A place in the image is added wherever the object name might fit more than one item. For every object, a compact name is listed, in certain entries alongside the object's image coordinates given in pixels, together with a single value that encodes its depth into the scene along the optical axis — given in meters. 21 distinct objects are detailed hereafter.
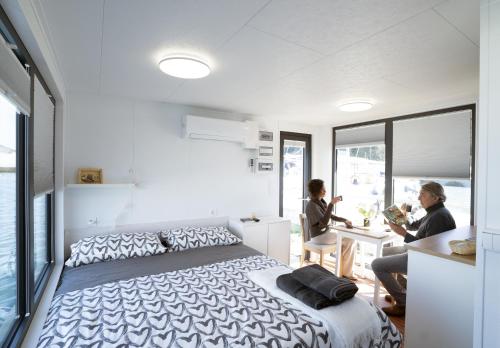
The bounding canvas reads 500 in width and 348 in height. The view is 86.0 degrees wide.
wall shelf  2.69
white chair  3.51
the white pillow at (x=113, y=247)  2.50
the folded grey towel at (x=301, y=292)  1.68
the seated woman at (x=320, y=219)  3.46
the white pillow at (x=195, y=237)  3.00
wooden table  2.93
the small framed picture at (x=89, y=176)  2.87
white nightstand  3.53
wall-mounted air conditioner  3.32
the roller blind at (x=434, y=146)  3.04
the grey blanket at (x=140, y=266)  2.13
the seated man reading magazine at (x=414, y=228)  2.43
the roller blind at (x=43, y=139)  1.73
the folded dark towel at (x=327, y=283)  1.71
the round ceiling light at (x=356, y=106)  3.08
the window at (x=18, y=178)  1.26
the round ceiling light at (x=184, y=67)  1.95
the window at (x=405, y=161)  3.06
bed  1.41
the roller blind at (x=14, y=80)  1.06
